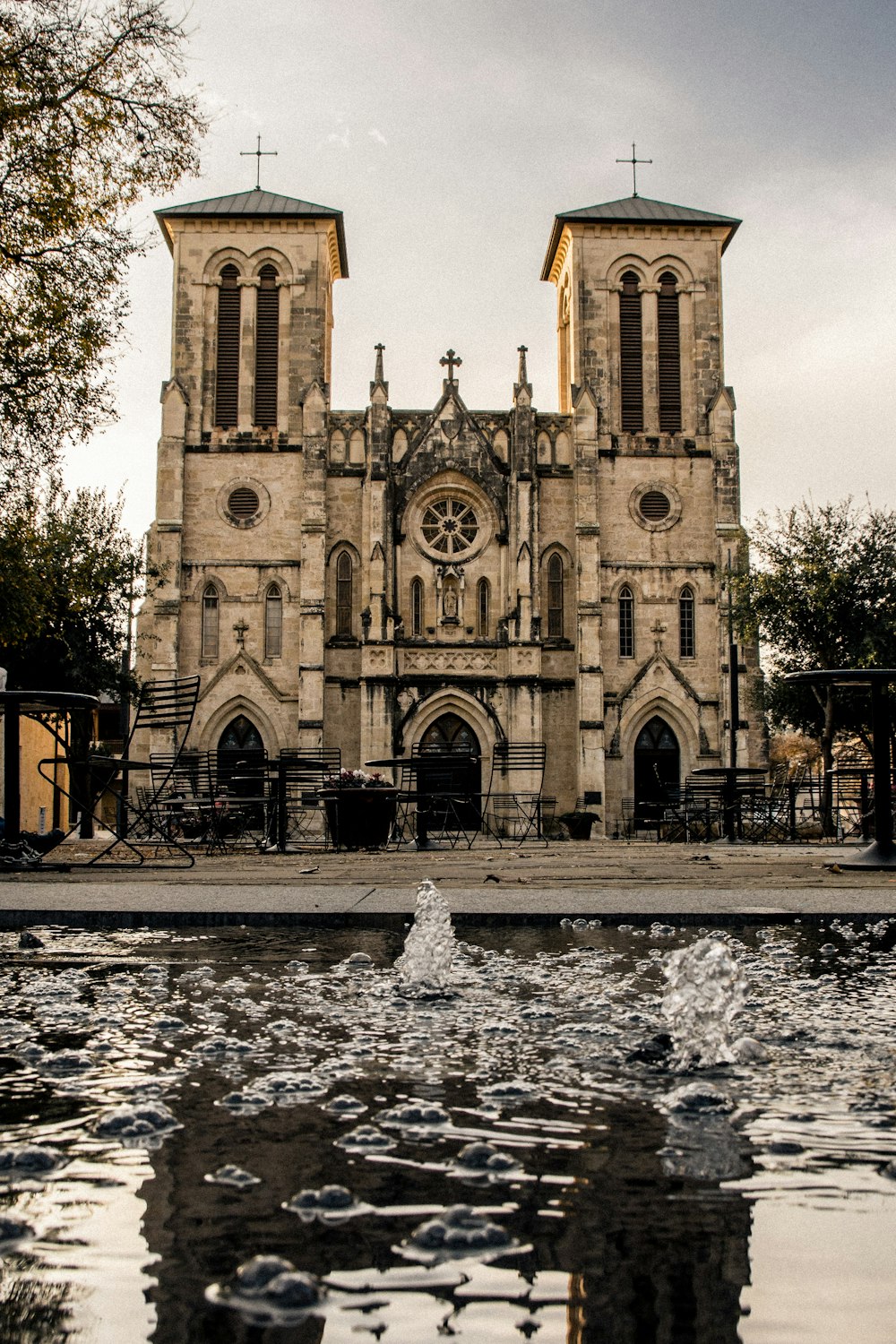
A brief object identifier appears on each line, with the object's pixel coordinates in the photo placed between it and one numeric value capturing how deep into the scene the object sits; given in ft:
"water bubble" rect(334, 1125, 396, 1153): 6.71
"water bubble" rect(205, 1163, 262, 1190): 6.01
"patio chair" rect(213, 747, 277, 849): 50.72
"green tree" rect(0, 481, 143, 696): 94.32
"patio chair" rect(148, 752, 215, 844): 40.25
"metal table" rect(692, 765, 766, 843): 63.62
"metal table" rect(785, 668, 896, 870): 29.78
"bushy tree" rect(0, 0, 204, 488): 53.31
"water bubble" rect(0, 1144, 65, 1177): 6.34
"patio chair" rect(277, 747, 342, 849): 49.39
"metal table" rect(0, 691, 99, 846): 29.14
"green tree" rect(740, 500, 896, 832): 98.37
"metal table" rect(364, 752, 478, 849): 49.90
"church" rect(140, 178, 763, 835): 120.47
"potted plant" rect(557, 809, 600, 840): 107.86
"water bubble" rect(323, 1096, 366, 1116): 7.60
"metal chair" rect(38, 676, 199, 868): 30.27
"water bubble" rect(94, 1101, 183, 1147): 7.06
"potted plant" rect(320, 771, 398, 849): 56.85
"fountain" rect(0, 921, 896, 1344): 4.66
